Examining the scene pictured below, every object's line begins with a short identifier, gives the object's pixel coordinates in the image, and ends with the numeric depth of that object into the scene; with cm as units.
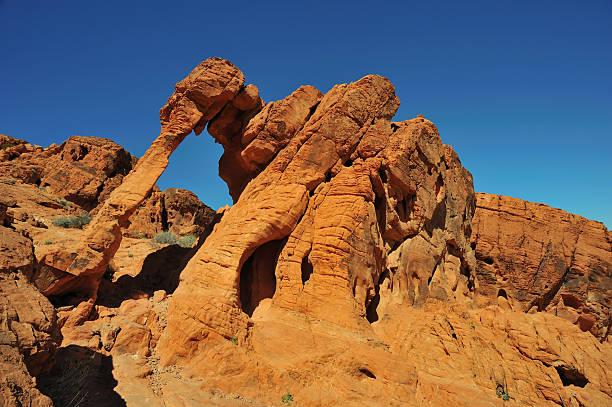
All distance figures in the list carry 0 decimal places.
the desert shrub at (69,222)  1511
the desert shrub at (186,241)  2095
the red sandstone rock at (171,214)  2336
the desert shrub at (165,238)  2027
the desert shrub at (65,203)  1930
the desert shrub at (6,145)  2422
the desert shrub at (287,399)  996
